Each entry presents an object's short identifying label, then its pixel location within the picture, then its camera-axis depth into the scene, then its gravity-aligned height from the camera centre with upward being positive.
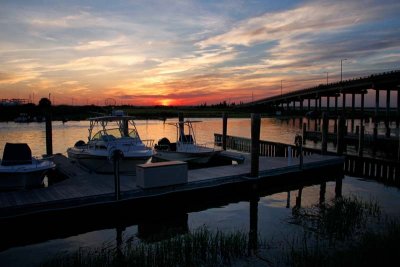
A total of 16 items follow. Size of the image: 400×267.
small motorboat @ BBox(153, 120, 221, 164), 21.11 -2.39
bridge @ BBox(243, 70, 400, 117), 56.91 +5.62
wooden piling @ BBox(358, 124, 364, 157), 25.98 -1.92
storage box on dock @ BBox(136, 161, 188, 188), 12.43 -2.27
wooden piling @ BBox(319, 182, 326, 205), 15.44 -3.89
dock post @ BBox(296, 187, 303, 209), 14.43 -3.87
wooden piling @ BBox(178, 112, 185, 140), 22.66 -0.99
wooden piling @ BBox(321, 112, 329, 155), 21.52 -1.10
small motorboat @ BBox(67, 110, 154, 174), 16.02 -1.78
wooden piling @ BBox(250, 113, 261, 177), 15.07 -1.27
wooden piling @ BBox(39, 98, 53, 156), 20.14 -0.27
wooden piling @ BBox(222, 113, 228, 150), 25.80 -1.22
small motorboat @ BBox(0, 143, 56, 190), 13.47 -2.22
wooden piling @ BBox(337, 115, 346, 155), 21.68 -1.34
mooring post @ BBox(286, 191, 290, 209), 14.35 -3.89
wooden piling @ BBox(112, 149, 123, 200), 11.42 -1.64
